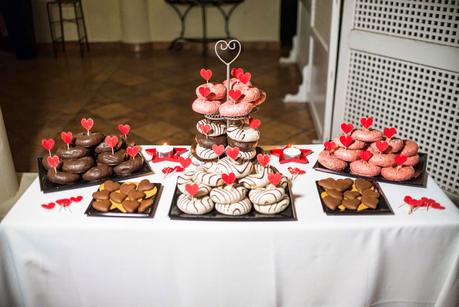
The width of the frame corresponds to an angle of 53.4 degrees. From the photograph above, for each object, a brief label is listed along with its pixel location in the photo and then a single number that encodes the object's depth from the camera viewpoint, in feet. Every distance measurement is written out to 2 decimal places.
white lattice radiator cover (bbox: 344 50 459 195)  7.25
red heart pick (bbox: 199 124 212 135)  5.09
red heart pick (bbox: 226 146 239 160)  4.80
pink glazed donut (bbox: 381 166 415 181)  5.01
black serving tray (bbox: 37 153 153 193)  4.96
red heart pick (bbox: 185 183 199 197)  4.45
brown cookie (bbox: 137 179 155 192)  4.87
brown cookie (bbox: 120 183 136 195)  4.79
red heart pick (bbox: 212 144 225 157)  4.96
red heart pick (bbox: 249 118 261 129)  5.17
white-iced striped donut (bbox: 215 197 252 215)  4.44
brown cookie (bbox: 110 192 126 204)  4.65
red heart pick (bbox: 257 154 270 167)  4.85
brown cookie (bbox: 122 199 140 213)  4.53
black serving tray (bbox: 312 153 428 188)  5.00
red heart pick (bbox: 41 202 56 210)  4.67
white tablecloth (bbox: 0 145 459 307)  4.41
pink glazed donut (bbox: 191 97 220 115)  5.06
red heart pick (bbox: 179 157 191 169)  5.34
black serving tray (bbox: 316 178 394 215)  4.49
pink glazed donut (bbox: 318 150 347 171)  5.28
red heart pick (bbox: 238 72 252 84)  5.28
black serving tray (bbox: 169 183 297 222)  4.41
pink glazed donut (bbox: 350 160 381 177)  5.11
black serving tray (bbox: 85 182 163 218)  4.50
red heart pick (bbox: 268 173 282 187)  4.58
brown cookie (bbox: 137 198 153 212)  4.55
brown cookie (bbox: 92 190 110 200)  4.67
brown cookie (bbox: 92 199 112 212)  4.53
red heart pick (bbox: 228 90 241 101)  4.87
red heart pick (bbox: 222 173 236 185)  4.55
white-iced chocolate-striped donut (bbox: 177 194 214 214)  4.45
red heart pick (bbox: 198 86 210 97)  5.06
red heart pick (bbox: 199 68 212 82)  5.32
